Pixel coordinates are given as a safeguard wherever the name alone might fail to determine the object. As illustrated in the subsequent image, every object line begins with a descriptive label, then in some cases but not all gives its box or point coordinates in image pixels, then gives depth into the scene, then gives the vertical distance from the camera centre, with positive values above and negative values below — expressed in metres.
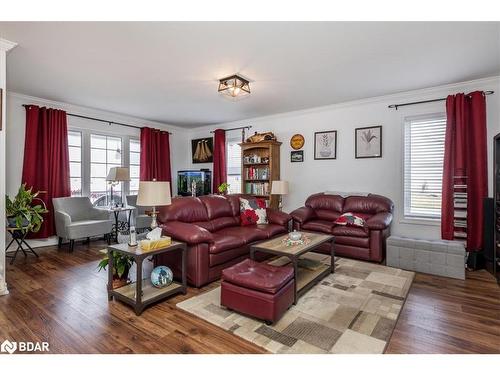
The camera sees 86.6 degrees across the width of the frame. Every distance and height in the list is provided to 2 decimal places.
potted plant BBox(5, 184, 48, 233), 3.47 -0.41
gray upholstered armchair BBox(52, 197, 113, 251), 4.14 -0.68
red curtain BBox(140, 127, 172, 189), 5.73 +0.55
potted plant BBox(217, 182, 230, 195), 5.57 -0.17
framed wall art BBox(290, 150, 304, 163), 5.18 +0.46
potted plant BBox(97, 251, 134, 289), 2.54 -0.86
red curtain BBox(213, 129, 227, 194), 6.08 +0.50
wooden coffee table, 2.52 -0.71
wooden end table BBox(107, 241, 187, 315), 2.22 -1.03
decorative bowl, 2.88 -0.62
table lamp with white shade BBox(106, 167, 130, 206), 4.68 +0.09
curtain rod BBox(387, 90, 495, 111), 3.49 +1.15
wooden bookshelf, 5.20 +0.24
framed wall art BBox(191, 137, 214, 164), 6.44 +0.74
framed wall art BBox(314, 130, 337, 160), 4.81 +0.64
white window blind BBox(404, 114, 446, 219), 3.92 +0.22
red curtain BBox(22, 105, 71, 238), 4.20 +0.40
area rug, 1.81 -1.12
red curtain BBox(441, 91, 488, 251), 3.44 +0.26
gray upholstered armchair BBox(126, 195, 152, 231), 5.20 -0.73
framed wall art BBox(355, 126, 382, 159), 4.35 +0.63
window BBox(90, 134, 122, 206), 5.16 +0.37
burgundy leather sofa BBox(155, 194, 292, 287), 2.77 -0.67
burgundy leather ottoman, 2.05 -0.89
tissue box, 2.36 -0.59
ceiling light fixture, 3.34 +1.20
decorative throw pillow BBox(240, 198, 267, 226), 4.00 -0.49
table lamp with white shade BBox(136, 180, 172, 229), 2.55 -0.14
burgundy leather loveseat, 3.57 -0.62
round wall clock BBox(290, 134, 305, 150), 5.16 +0.75
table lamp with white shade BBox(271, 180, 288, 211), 4.72 -0.15
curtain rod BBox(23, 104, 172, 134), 4.79 +1.16
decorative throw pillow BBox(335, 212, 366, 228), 3.75 -0.59
